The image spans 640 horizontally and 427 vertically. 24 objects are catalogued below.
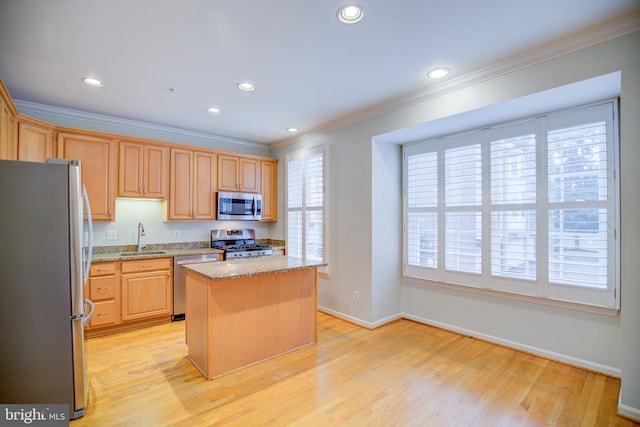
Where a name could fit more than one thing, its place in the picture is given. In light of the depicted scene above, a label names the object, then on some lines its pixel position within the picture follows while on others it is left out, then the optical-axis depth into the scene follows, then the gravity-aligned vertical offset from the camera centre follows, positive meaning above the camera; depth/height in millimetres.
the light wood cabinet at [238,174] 4745 +648
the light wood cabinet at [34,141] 3043 +760
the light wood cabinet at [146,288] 3666 -891
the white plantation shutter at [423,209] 3808 +72
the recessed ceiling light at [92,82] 2891 +1261
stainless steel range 4540 -471
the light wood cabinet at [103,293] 3467 -873
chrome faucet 4207 -228
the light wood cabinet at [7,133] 2604 +740
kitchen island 2596 -884
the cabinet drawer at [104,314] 3475 -1113
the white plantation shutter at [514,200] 3031 +144
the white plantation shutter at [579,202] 2623 +107
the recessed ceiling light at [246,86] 3047 +1279
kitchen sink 3996 -499
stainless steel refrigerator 1897 -438
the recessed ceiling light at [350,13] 1937 +1288
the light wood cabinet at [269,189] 5215 +441
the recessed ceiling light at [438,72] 2732 +1272
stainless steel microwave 4669 +136
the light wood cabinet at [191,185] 4293 +429
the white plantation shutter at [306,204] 4453 +166
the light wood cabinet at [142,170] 3898 +585
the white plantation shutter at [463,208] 3428 +76
